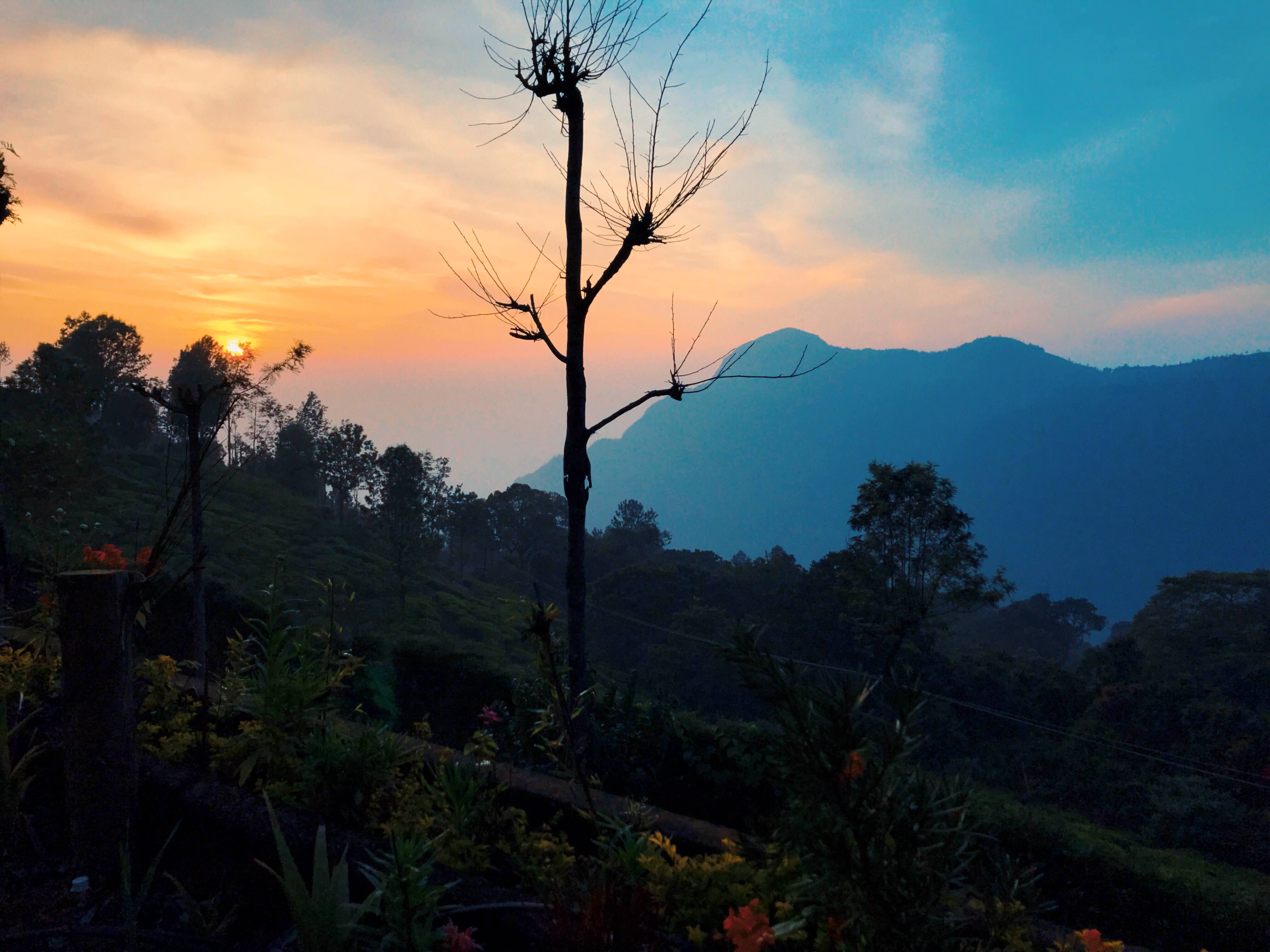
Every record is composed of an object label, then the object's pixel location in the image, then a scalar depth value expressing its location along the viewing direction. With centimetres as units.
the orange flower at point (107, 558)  486
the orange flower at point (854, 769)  140
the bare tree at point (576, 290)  473
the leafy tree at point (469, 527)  4891
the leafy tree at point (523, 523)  5216
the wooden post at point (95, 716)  312
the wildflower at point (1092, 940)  199
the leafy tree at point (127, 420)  4031
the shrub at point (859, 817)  135
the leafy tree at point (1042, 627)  5212
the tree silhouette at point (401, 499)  2841
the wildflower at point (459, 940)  202
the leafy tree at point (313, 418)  4944
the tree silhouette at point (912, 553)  2644
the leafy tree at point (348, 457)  3641
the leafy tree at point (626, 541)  5222
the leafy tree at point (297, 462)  4634
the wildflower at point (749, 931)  167
